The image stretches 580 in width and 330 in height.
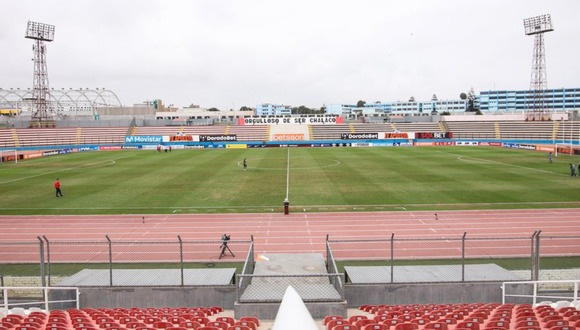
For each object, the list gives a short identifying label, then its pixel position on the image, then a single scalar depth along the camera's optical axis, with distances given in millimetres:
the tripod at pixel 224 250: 18706
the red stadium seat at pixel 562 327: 8477
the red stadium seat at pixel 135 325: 9637
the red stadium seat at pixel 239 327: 9319
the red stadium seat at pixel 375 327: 8828
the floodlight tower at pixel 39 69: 86938
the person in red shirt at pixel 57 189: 32244
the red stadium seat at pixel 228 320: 10116
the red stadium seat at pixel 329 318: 10145
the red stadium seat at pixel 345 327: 8992
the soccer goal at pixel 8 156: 60831
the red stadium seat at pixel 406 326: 9023
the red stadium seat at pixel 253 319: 10819
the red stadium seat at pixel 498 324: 9031
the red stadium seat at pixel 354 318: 10016
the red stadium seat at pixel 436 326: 8957
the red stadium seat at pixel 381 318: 9690
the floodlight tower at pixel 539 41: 88250
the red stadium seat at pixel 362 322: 9355
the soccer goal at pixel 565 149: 60491
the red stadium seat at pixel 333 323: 9527
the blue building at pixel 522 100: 182500
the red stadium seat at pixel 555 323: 8889
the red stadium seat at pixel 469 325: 9109
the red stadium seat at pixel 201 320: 10042
